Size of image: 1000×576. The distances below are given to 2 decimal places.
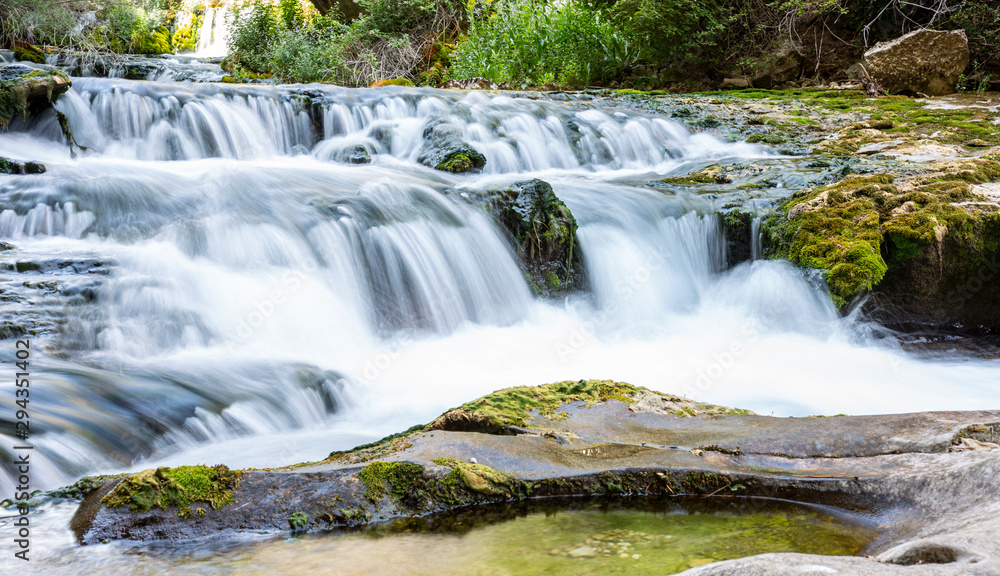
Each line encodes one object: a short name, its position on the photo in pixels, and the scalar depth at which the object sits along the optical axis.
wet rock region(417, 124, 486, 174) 8.67
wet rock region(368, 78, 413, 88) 14.06
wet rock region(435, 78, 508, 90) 14.54
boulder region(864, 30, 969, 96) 11.23
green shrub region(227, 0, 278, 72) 18.00
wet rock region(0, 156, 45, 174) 6.39
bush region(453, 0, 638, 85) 14.42
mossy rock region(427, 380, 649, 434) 2.92
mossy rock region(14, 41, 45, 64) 12.96
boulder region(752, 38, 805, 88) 13.31
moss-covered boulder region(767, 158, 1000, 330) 5.75
